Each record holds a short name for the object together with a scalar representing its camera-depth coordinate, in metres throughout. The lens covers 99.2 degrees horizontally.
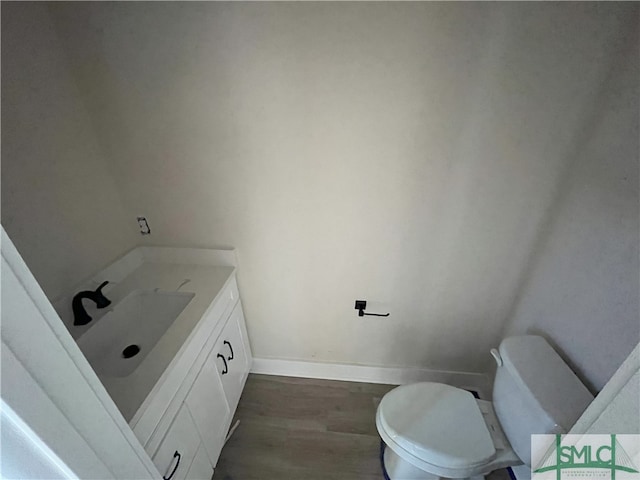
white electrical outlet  1.44
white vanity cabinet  0.95
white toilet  0.94
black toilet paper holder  1.51
